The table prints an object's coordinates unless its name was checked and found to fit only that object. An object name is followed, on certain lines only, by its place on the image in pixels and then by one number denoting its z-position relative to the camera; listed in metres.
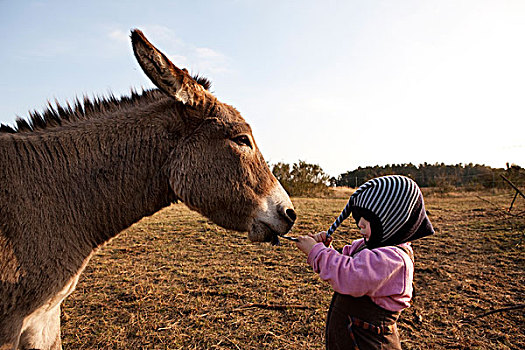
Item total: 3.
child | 2.09
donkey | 2.06
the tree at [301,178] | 22.77
